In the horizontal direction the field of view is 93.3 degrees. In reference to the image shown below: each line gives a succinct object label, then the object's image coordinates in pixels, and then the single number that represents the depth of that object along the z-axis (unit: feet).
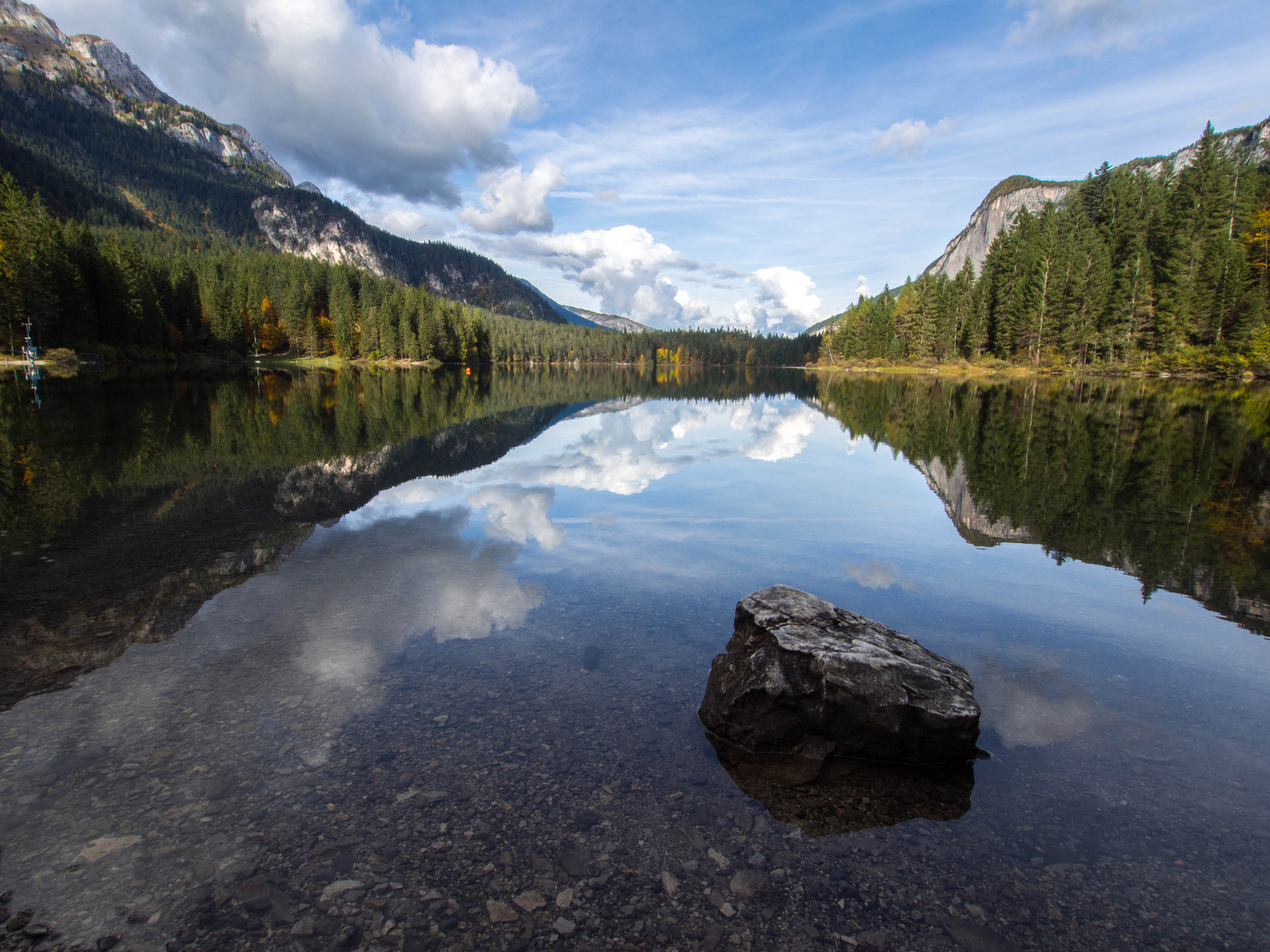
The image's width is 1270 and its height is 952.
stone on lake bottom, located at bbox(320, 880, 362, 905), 12.85
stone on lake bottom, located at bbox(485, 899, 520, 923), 12.49
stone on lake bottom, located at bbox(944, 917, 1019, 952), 12.25
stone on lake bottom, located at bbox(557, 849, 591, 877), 13.80
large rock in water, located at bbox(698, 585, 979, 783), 18.06
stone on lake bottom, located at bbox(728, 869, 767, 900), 13.44
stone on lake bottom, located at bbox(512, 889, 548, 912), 12.80
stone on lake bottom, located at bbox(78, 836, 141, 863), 13.50
